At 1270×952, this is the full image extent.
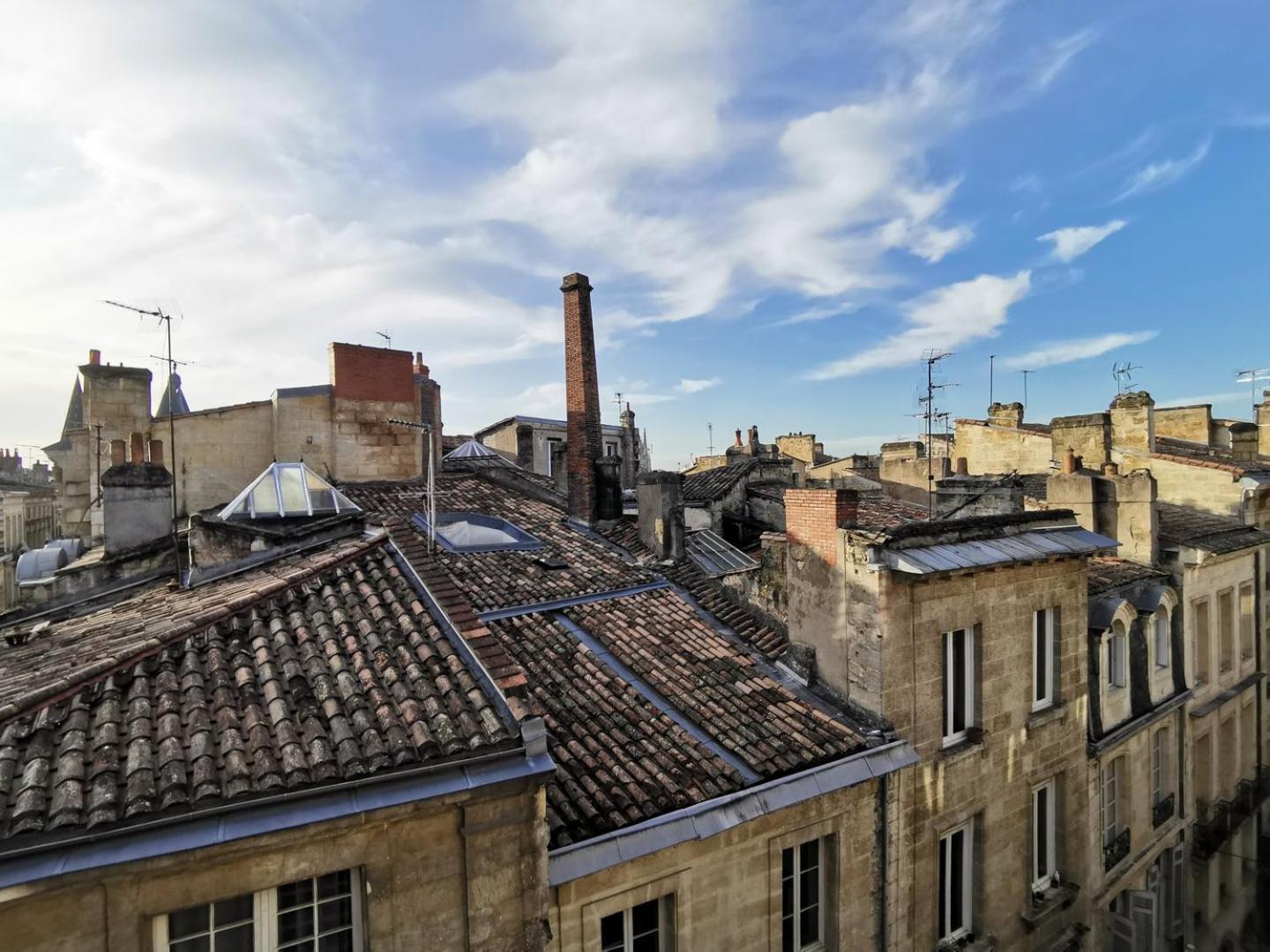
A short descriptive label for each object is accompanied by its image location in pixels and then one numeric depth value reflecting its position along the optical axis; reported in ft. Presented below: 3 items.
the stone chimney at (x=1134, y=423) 65.41
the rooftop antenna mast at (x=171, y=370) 37.93
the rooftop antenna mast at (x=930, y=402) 49.59
